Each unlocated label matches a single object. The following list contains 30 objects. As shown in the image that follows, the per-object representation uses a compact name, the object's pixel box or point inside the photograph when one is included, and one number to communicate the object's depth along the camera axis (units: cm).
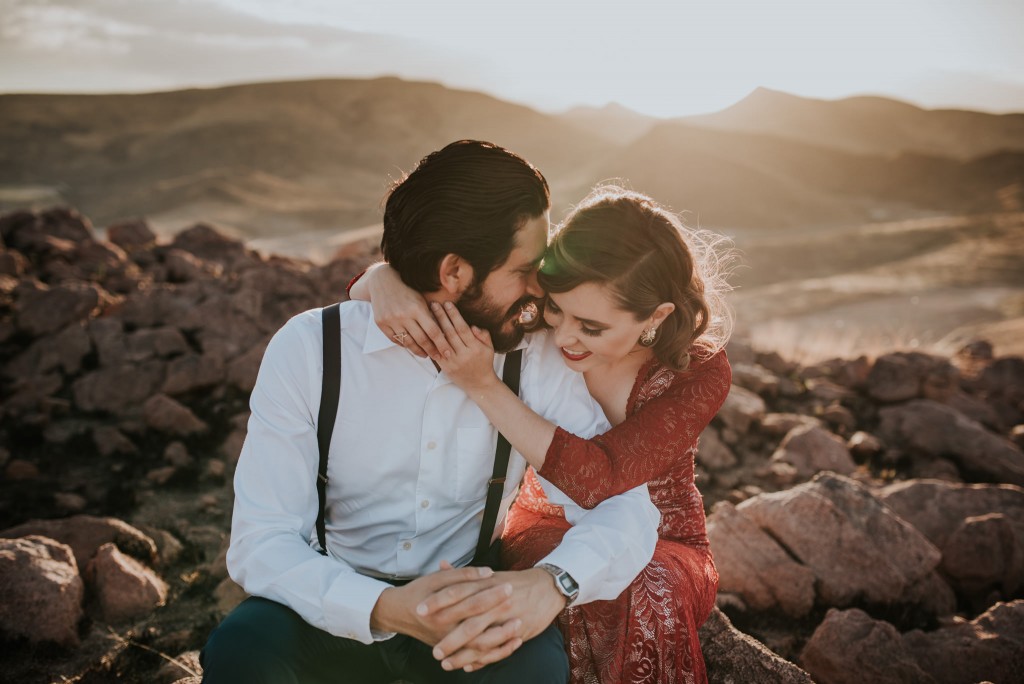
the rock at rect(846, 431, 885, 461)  610
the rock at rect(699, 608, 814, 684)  261
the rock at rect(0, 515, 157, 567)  389
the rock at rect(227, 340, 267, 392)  597
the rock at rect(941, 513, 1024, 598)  429
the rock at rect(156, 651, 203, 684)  320
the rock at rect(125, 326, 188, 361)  628
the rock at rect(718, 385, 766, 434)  613
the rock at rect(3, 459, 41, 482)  487
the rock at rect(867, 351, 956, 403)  714
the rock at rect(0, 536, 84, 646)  320
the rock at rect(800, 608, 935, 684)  322
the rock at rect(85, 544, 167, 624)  357
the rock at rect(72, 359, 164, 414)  581
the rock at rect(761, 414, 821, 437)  619
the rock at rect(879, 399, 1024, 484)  595
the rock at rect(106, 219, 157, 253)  1088
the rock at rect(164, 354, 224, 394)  588
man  203
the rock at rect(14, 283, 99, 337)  648
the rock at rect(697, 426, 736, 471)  564
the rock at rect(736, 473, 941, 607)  393
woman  233
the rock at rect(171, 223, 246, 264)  1077
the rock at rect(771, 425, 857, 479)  562
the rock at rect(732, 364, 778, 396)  718
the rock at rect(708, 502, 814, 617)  388
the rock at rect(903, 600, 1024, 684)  332
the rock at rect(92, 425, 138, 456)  523
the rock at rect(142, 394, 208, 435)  548
